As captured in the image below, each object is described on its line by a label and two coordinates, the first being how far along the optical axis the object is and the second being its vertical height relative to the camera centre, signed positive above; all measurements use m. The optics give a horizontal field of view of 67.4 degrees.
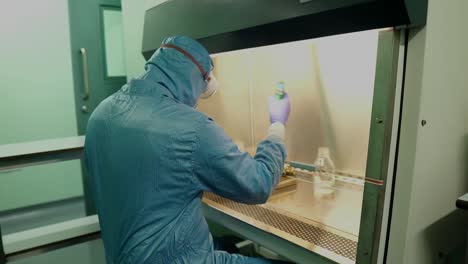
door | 2.64 +0.15
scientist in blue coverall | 0.93 -0.25
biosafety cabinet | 0.82 -0.11
